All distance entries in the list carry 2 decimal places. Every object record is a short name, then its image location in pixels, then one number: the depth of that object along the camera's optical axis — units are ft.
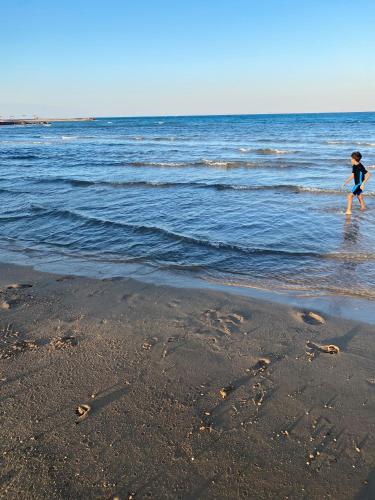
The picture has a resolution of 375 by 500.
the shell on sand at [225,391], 12.19
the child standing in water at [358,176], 38.09
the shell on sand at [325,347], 14.65
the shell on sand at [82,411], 11.30
